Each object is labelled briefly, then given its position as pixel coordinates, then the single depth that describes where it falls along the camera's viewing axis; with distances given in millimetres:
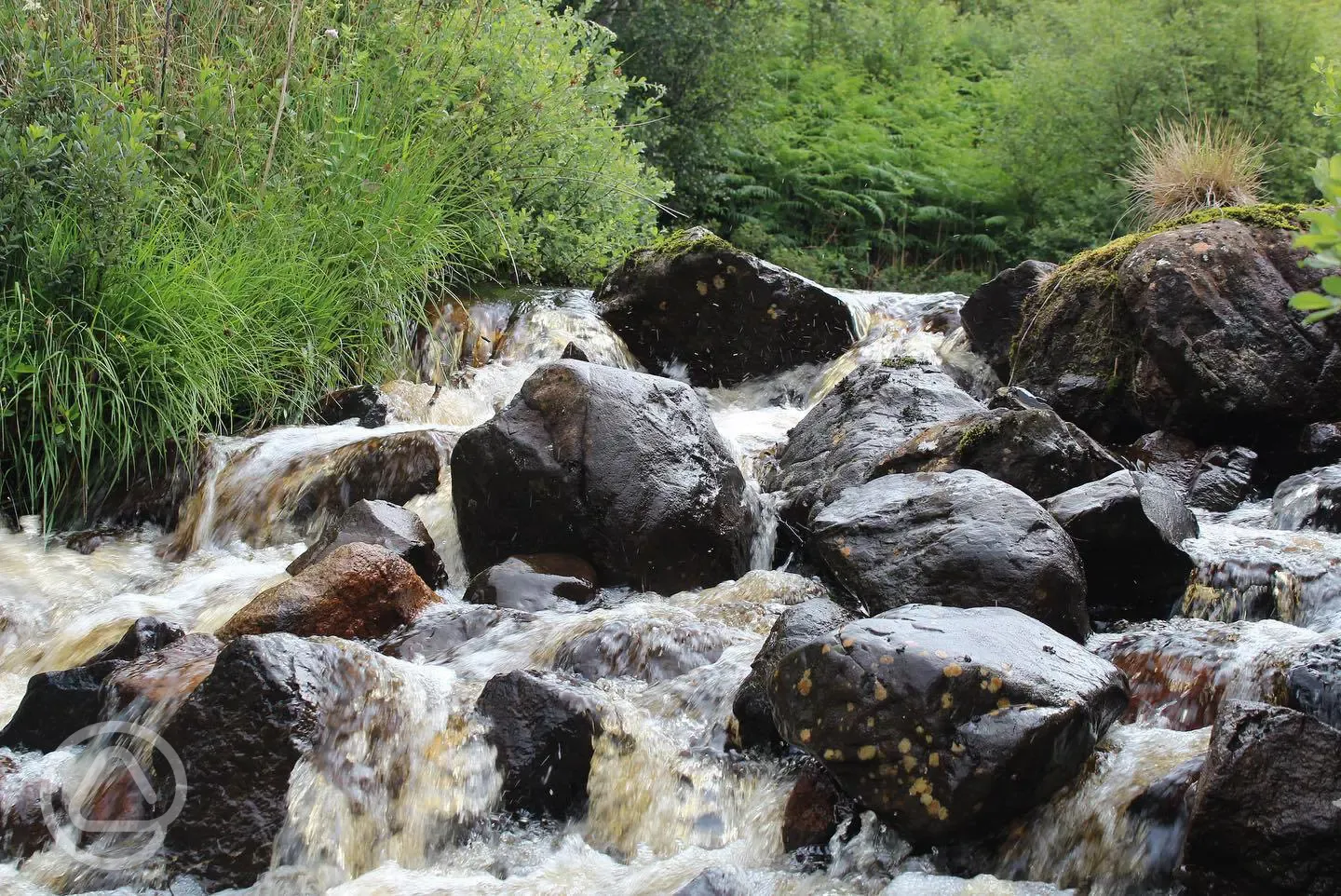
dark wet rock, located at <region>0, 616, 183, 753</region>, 3564
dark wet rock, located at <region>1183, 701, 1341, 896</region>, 2598
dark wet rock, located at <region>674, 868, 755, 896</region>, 2912
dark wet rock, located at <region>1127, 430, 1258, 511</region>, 5703
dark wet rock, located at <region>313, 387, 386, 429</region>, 6582
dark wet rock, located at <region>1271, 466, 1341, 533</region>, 5180
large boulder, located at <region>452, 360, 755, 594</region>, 5070
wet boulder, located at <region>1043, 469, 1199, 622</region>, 4406
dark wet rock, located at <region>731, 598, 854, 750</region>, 3463
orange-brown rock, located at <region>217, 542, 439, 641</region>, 4199
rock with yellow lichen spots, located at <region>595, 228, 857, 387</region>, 8195
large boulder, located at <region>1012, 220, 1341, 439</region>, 6078
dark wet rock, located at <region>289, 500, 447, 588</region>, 4996
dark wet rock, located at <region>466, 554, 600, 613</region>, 4770
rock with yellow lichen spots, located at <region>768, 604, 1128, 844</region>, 2934
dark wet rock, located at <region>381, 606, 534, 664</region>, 4207
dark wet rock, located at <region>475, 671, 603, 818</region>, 3406
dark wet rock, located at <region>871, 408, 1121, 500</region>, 5031
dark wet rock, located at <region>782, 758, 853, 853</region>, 3201
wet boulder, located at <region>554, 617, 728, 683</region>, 4016
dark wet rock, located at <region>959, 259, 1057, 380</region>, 7523
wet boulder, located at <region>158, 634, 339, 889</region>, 3084
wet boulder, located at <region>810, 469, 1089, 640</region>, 4012
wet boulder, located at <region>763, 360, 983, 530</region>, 5543
